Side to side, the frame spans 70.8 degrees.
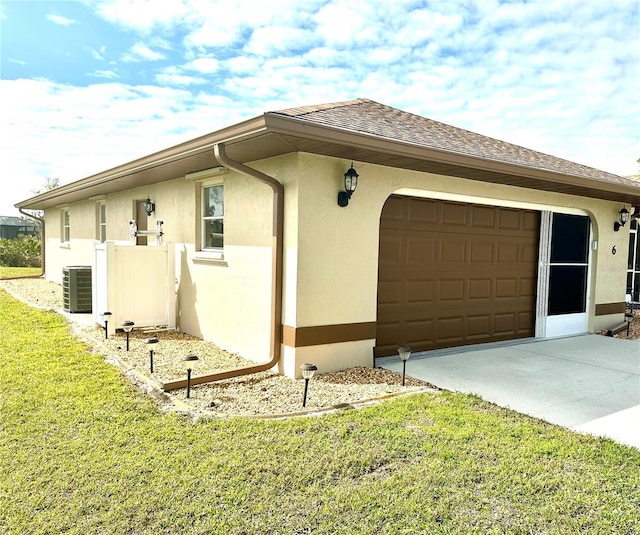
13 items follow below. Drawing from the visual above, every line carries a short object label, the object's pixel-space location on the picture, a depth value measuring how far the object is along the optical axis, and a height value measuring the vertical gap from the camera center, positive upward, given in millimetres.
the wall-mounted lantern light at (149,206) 9008 +582
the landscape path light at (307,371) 4270 -1264
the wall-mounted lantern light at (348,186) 5285 +620
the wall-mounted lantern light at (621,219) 9164 +496
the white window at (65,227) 16094 +238
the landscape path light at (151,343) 5224 -1272
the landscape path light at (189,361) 4469 -1241
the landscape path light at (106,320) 7086 -1369
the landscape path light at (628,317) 9131 -1506
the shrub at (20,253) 22750 -1026
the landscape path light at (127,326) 6255 -1269
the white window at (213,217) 7180 +309
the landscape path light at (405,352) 5039 -1258
